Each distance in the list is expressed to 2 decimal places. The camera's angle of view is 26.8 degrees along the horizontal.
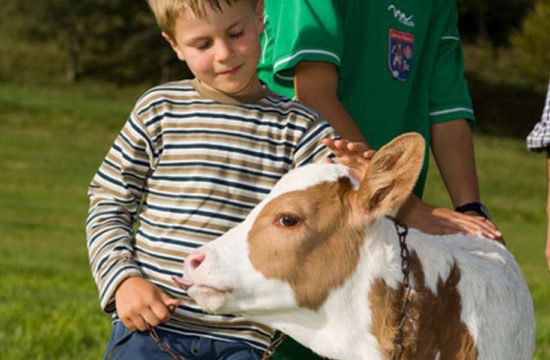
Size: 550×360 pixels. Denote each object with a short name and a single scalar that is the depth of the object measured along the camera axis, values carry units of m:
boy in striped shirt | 3.85
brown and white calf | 3.35
